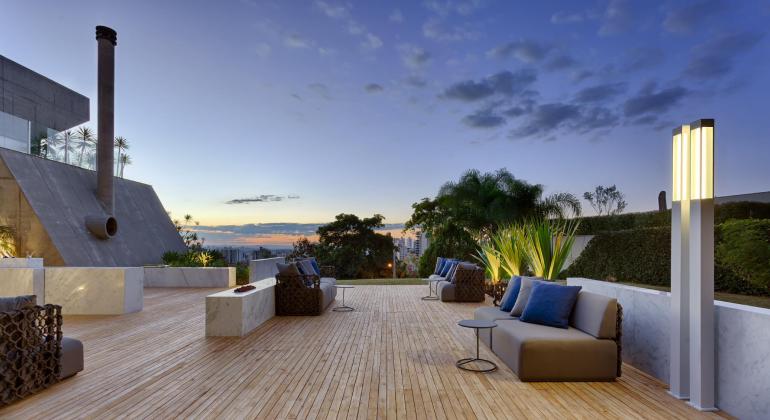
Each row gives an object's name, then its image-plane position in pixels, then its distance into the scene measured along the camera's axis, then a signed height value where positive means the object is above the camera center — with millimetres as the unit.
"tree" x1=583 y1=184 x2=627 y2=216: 14609 +765
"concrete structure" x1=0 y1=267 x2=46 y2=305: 7660 -1111
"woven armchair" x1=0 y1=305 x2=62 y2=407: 3375 -1083
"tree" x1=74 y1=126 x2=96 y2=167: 14875 +2705
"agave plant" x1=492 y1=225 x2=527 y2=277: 7324 -501
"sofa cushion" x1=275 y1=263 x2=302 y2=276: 7645 -866
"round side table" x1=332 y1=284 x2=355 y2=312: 8172 -1654
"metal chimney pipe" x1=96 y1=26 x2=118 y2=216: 13516 +3647
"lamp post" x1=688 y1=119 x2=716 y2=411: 3307 -331
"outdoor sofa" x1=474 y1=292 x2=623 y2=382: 3959 -1173
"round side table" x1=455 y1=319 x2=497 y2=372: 4316 -1436
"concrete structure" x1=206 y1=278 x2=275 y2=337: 5875 -1270
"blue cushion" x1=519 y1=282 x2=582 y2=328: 4453 -857
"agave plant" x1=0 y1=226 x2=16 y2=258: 11758 -637
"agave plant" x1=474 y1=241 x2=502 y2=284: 8938 -838
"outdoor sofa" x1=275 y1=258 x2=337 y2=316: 7578 -1269
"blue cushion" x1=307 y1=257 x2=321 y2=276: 9374 -961
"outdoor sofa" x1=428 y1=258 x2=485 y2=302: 9258 -1357
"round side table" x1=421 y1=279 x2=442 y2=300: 9828 -1704
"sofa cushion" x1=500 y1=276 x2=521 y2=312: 5484 -913
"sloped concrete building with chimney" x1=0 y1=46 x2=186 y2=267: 12141 +625
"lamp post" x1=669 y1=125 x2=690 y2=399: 3525 -379
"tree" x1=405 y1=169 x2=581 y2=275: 15062 +540
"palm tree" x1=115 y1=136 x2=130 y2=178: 17156 +2773
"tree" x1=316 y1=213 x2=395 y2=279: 22992 -1294
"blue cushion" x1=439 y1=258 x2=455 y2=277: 10562 -1127
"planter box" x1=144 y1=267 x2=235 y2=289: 12195 -1590
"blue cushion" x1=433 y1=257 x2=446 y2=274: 11289 -1131
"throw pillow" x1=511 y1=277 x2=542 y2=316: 5097 -880
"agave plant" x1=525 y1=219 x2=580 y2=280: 6145 -399
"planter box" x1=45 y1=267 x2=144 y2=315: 7723 -1257
